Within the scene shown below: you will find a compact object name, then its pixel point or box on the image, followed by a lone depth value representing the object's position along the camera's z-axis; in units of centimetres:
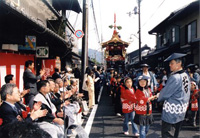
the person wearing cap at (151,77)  712
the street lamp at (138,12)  1920
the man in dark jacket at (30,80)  541
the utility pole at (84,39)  943
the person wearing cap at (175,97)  387
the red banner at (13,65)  623
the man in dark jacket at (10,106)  276
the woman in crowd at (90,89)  903
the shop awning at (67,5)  1432
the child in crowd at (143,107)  442
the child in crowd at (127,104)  523
